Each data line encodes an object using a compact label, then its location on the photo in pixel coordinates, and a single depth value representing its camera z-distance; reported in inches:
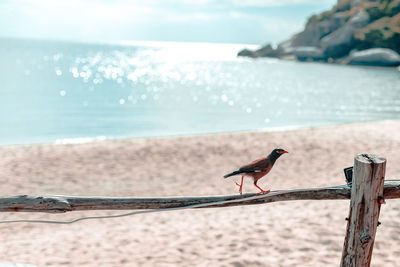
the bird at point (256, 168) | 140.0
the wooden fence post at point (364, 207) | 123.2
